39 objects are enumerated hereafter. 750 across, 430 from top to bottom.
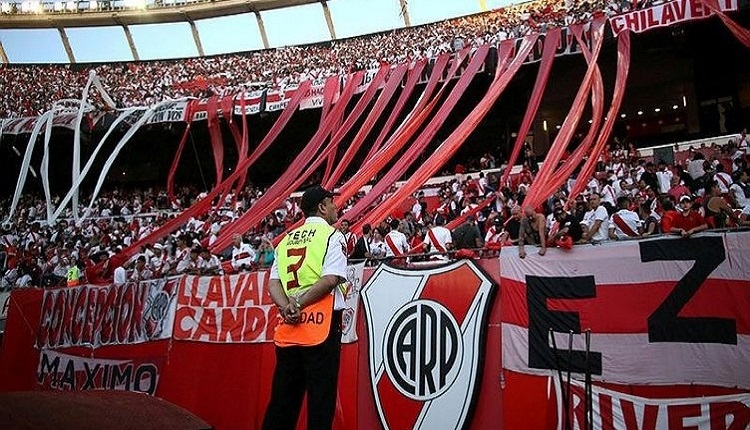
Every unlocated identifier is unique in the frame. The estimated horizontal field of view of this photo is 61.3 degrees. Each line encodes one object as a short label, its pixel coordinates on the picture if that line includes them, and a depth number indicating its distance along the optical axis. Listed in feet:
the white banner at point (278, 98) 69.41
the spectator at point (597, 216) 28.71
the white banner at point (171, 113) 71.92
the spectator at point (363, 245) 29.50
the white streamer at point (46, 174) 43.93
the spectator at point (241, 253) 33.76
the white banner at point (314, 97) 67.46
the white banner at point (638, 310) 13.29
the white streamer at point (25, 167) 44.89
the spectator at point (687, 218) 21.04
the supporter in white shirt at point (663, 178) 40.47
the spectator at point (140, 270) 35.81
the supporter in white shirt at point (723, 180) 33.94
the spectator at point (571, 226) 21.29
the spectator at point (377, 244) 31.22
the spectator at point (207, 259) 33.54
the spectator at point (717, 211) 21.76
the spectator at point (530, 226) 20.55
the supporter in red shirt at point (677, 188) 35.40
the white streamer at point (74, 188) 40.52
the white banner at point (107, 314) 23.63
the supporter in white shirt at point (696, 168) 40.78
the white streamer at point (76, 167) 44.46
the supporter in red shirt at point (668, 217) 22.09
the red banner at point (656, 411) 12.82
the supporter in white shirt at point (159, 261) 38.13
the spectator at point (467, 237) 28.22
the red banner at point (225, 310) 20.66
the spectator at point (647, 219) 25.43
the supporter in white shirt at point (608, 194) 38.37
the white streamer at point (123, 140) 46.68
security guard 10.73
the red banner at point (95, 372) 23.02
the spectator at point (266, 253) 28.61
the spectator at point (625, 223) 27.17
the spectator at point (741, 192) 31.79
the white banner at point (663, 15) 50.24
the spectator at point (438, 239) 29.37
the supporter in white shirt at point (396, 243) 31.99
